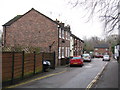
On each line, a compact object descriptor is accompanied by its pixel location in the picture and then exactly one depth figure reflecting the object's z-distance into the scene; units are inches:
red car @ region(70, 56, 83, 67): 1041.5
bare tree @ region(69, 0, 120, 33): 353.7
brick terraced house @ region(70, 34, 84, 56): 1615.7
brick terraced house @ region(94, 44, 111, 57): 3817.2
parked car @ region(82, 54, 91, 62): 1530.5
